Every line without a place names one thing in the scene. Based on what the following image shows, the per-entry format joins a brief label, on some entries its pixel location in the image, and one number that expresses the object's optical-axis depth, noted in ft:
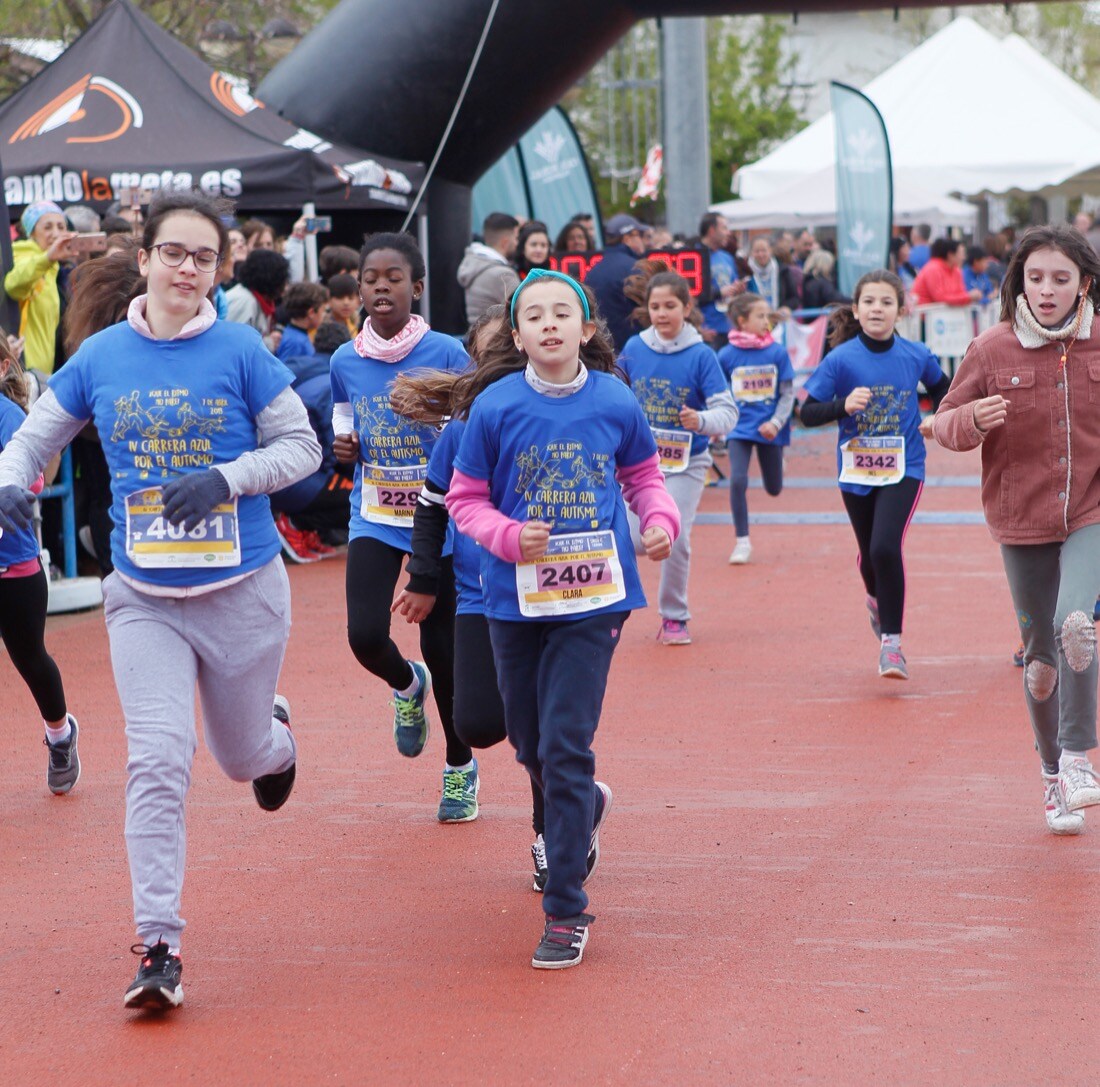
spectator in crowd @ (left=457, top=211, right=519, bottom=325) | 47.01
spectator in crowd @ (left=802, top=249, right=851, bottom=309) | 74.13
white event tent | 88.07
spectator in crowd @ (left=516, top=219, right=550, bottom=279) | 49.11
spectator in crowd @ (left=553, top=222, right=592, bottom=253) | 52.29
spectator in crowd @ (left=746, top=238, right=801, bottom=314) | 71.82
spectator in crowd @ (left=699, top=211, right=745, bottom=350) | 59.57
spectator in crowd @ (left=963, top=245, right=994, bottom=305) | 83.71
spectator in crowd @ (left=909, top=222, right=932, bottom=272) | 89.20
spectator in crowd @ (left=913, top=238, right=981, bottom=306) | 73.82
